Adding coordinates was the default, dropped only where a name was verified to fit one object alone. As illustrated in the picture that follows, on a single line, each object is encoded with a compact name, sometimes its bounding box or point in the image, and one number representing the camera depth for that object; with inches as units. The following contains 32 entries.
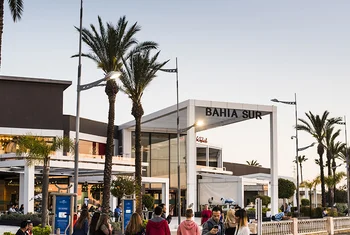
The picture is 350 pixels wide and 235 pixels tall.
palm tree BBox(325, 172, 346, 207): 3059.5
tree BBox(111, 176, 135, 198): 1520.7
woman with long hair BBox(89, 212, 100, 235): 473.7
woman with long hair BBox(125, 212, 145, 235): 464.1
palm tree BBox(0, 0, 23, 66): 1060.5
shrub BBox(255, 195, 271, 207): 2744.1
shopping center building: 1964.8
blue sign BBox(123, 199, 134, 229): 1226.9
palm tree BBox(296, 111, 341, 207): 2775.6
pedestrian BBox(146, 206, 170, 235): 485.4
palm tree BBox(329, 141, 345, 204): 3184.8
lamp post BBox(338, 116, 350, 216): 2468.8
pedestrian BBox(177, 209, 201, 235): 500.4
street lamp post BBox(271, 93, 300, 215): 1757.1
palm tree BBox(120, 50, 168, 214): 1510.8
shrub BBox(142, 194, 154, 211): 2303.2
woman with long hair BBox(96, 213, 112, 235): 472.4
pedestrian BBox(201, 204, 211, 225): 833.5
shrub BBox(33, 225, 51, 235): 1063.5
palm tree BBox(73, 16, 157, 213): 1350.9
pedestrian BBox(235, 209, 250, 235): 470.0
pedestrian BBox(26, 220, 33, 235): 607.3
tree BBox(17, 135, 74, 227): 1261.1
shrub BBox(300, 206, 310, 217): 2445.3
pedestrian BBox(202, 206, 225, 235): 493.9
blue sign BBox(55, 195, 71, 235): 969.5
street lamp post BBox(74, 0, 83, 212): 932.0
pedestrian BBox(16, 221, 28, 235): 557.6
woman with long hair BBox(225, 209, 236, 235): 521.0
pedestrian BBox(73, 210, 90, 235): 509.0
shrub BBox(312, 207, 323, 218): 2278.2
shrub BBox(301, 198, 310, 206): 3676.9
